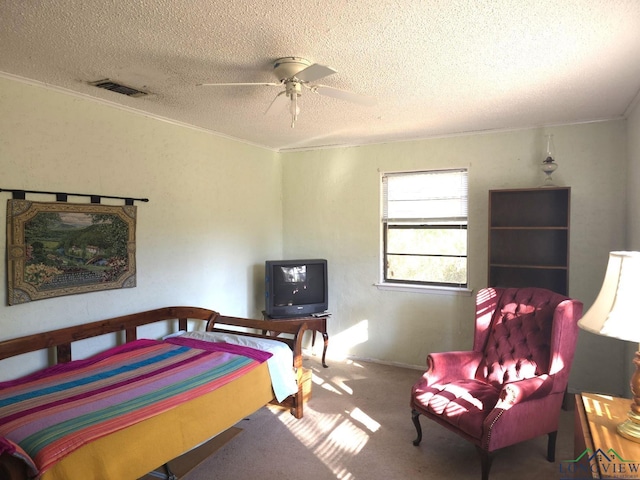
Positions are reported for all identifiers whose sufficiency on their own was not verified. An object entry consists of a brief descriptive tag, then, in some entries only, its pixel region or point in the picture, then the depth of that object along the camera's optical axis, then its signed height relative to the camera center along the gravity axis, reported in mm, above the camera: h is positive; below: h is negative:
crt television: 4305 -586
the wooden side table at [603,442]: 1540 -860
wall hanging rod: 2616 +264
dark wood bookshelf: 3641 -50
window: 4176 +57
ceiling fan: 2236 +857
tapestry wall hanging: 2623 -112
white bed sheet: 3072 -950
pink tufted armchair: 2395 -947
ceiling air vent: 2717 +989
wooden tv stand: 4219 -912
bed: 1825 -907
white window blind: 4160 +375
